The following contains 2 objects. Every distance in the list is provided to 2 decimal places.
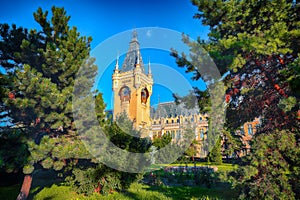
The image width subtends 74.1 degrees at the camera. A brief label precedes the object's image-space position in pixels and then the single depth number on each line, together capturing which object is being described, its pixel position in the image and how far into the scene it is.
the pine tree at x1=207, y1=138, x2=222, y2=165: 24.11
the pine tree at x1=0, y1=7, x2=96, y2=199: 6.45
